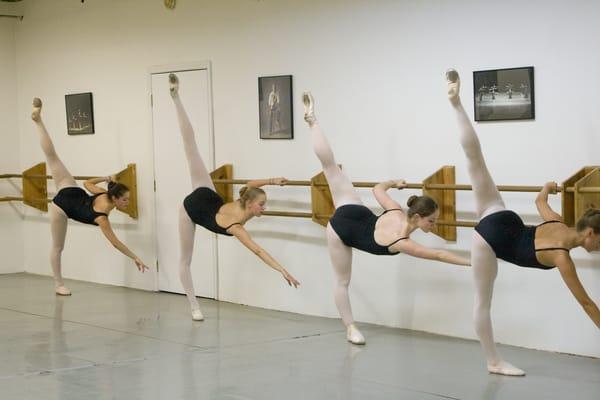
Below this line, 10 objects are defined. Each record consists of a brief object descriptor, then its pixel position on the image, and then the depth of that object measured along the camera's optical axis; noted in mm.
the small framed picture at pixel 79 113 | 10172
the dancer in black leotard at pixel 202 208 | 7258
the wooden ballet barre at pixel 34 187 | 10680
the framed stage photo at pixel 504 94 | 6281
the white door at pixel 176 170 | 8820
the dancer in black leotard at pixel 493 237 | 5289
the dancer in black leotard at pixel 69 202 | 8328
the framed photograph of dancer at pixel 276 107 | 7996
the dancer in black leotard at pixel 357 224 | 5973
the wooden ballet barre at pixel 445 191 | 5730
